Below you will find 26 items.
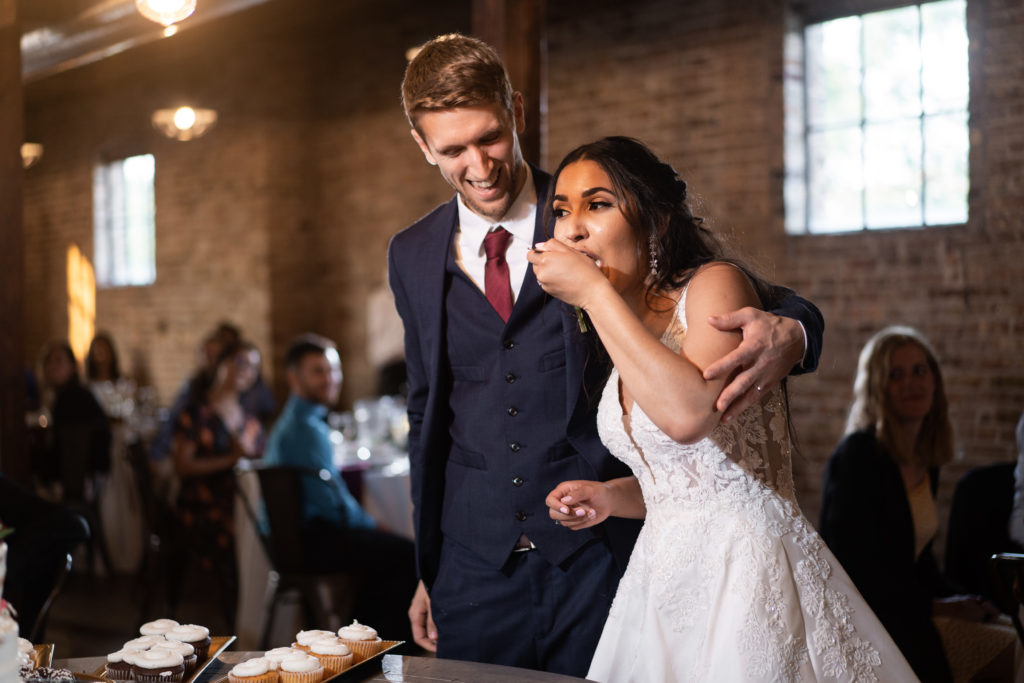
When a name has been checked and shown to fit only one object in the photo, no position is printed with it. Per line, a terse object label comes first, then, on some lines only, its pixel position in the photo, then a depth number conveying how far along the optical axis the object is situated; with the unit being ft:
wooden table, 4.99
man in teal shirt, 13.92
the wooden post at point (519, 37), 11.17
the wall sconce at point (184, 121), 26.43
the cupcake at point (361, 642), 5.27
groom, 6.25
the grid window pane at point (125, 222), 34.83
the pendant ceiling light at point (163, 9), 13.51
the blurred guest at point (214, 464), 16.57
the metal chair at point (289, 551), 13.50
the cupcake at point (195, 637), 5.22
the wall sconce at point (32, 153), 36.38
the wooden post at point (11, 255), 11.60
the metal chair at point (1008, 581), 7.89
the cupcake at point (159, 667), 4.83
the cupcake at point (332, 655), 5.05
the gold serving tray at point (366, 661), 5.01
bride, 5.04
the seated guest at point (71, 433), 19.02
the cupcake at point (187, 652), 5.00
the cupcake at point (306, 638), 5.27
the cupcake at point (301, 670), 4.82
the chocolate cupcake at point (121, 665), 4.95
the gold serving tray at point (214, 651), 4.99
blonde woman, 9.71
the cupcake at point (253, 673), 4.77
